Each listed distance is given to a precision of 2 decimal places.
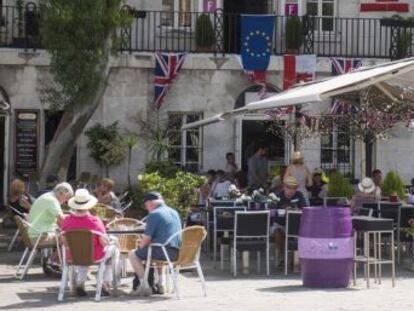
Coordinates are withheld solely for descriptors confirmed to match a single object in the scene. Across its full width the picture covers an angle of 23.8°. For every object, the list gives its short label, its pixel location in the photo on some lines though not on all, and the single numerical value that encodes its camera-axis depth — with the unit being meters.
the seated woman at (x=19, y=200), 16.27
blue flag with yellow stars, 23.48
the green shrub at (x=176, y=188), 16.89
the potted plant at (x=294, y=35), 23.86
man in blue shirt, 11.59
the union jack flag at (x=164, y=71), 23.19
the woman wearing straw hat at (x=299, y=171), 18.53
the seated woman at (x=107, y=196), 16.69
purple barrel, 12.46
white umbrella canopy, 14.27
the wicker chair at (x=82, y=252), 11.45
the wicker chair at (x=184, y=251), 11.52
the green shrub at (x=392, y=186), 20.02
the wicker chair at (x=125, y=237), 12.88
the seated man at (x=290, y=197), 14.79
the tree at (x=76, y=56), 18.47
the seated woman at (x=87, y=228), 11.64
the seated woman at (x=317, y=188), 20.03
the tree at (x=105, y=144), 22.75
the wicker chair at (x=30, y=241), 13.20
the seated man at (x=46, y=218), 13.27
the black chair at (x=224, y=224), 14.59
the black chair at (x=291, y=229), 13.93
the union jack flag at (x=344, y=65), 23.59
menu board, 23.12
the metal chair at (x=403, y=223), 15.06
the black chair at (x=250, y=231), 13.68
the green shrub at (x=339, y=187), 20.08
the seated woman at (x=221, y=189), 18.03
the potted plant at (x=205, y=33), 23.66
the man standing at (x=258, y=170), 22.42
